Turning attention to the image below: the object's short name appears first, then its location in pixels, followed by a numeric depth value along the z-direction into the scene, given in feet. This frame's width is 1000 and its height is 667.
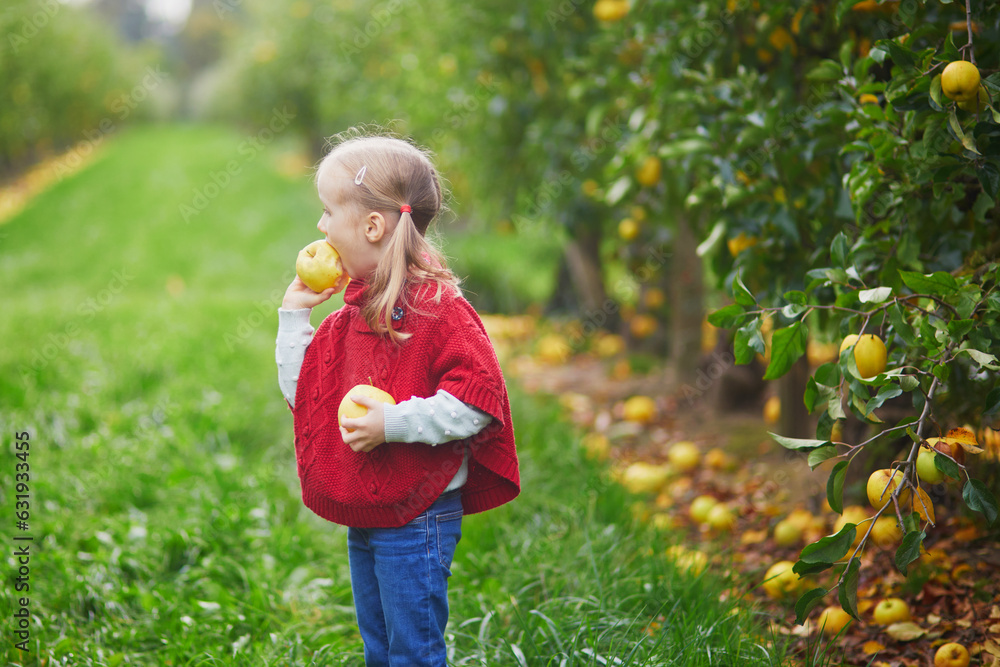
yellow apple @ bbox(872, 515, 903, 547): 5.92
